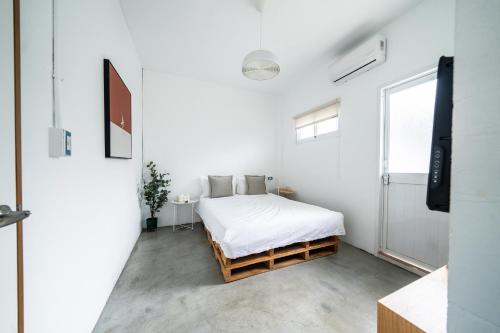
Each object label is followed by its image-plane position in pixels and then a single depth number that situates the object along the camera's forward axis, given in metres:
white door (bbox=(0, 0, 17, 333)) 0.58
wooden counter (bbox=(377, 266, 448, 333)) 0.74
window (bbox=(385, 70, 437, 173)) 1.86
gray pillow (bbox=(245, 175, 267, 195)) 3.57
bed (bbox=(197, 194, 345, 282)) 1.74
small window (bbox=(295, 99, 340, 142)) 2.88
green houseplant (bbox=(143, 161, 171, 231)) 3.02
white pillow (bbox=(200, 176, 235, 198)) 3.38
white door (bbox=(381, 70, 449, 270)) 1.81
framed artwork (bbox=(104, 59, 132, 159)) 1.46
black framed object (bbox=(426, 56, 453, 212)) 0.75
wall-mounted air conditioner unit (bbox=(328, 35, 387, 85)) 2.10
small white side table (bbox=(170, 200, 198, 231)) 3.26
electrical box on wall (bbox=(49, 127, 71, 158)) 0.83
